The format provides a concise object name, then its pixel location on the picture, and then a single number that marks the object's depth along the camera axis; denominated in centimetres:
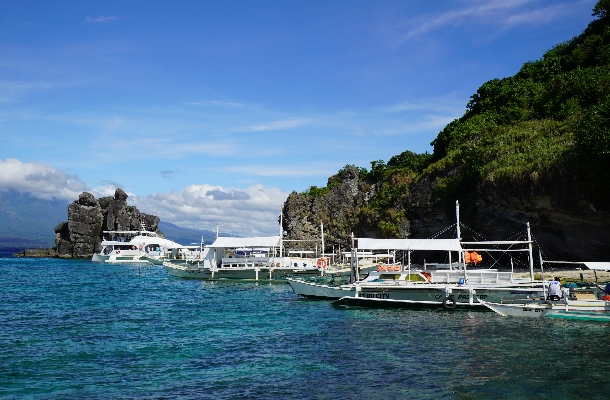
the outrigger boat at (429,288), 3531
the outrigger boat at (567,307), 2850
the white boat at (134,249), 10969
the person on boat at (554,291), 3067
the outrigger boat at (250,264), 6016
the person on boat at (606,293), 2898
